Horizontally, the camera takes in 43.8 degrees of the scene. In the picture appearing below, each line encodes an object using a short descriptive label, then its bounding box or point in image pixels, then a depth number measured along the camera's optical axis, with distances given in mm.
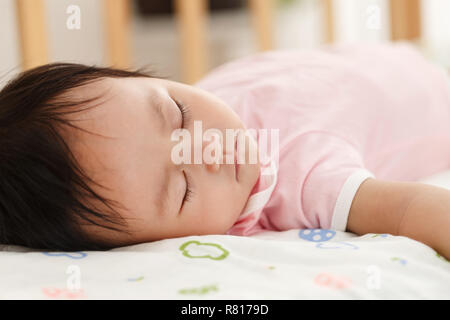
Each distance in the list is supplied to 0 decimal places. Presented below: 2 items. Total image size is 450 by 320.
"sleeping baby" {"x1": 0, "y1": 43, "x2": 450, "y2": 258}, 695
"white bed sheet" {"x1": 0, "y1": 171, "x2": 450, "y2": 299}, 536
